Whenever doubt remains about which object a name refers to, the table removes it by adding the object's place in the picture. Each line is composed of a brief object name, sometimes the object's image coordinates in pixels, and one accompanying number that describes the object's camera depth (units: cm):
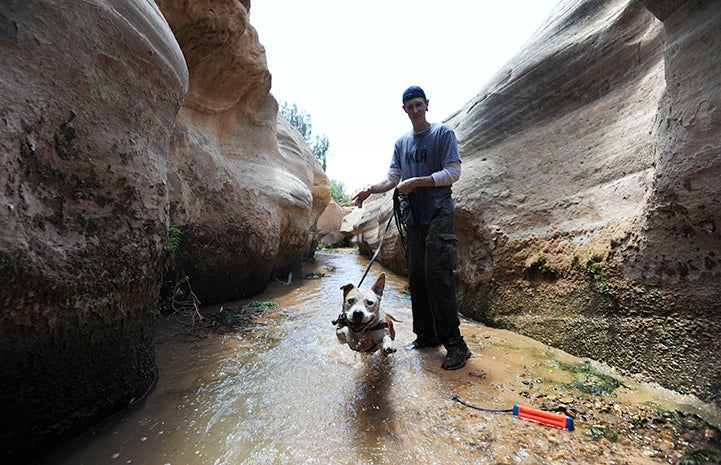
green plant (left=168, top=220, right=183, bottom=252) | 393
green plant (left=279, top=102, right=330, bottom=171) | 3537
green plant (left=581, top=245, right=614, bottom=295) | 290
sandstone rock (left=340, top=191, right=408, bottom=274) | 890
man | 312
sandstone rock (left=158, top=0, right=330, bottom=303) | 461
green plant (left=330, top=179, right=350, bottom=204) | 3210
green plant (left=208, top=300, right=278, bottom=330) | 418
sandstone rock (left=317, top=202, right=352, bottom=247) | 1941
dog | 246
